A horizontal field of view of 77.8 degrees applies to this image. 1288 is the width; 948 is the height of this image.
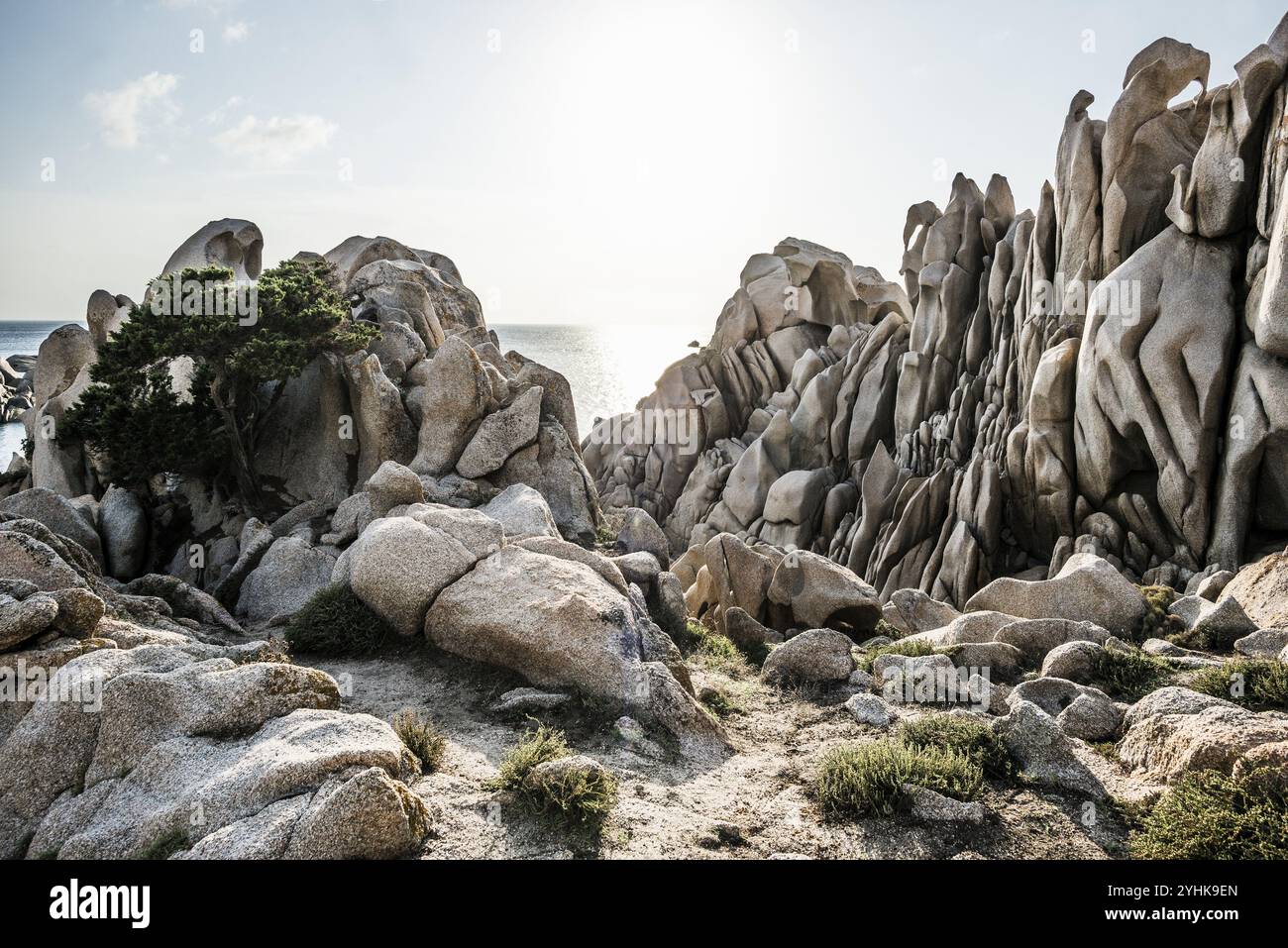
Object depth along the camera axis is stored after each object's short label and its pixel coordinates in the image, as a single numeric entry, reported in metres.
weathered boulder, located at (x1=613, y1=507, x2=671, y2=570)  25.11
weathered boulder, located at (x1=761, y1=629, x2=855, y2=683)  15.62
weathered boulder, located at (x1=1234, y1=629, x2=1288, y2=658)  14.90
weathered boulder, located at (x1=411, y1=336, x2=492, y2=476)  25.38
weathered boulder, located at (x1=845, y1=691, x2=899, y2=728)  13.02
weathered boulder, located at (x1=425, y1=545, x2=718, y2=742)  12.27
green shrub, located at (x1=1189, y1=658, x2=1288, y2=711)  12.01
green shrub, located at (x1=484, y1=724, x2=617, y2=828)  8.59
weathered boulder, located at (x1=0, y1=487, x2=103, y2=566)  19.80
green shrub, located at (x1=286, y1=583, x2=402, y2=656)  14.51
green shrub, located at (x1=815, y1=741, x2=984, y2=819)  9.53
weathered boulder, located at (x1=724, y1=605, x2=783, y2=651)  19.59
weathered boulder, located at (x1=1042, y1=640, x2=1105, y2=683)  14.12
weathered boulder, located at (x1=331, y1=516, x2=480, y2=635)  14.39
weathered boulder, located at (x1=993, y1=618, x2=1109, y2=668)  16.19
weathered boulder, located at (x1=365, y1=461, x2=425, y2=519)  20.73
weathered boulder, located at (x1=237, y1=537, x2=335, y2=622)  19.97
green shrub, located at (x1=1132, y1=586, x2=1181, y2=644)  18.22
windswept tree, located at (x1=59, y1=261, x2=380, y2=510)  23.58
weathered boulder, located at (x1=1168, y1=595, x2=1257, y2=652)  16.66
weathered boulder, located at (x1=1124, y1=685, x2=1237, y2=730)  10.91
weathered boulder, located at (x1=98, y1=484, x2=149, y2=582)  23.16
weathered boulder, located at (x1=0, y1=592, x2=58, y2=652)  9.80
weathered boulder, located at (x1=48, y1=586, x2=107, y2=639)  10.49
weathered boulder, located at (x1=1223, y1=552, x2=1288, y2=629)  17.89
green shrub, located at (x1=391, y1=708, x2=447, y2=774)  9.83
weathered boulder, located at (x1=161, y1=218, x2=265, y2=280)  36.00
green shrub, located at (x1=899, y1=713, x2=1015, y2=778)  10.50
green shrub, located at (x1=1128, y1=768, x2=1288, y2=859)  8.12
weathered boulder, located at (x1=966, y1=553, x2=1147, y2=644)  19.14
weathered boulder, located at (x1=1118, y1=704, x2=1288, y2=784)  9.48
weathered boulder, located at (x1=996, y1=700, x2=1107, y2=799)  9.99
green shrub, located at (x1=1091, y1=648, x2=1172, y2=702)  13.42
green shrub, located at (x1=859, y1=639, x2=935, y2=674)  16.69
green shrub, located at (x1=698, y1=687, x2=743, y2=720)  14.12
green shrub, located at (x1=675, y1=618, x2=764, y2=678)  17.52
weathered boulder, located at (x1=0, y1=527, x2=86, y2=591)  11.71
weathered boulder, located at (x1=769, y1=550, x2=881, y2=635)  23.31
